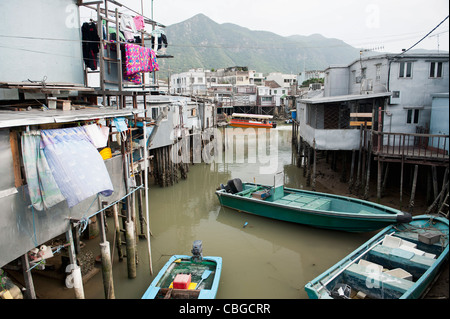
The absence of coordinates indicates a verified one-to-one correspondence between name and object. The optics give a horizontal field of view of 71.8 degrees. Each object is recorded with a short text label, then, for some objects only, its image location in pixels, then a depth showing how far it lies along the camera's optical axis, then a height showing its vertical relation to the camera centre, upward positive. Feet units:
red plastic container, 25.40 -14.12
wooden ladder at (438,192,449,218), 38.19 -12.82
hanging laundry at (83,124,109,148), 22.66 -1.93
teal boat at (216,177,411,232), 36.94 -13.42
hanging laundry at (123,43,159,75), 31.45 +5.13
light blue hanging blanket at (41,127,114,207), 18.88 -3.48
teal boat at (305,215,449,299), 24.03 -13.77
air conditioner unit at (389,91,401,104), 51.65 +1.22
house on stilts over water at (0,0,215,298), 18.26 -1.51
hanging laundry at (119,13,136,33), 32.38 +8.86
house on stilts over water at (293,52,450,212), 46.80 -2.21
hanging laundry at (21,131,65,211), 18.21 -3.85
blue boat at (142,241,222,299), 24.81 -14.74
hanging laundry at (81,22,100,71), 32.89 +6.89
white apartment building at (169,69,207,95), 187.11 +16.47
